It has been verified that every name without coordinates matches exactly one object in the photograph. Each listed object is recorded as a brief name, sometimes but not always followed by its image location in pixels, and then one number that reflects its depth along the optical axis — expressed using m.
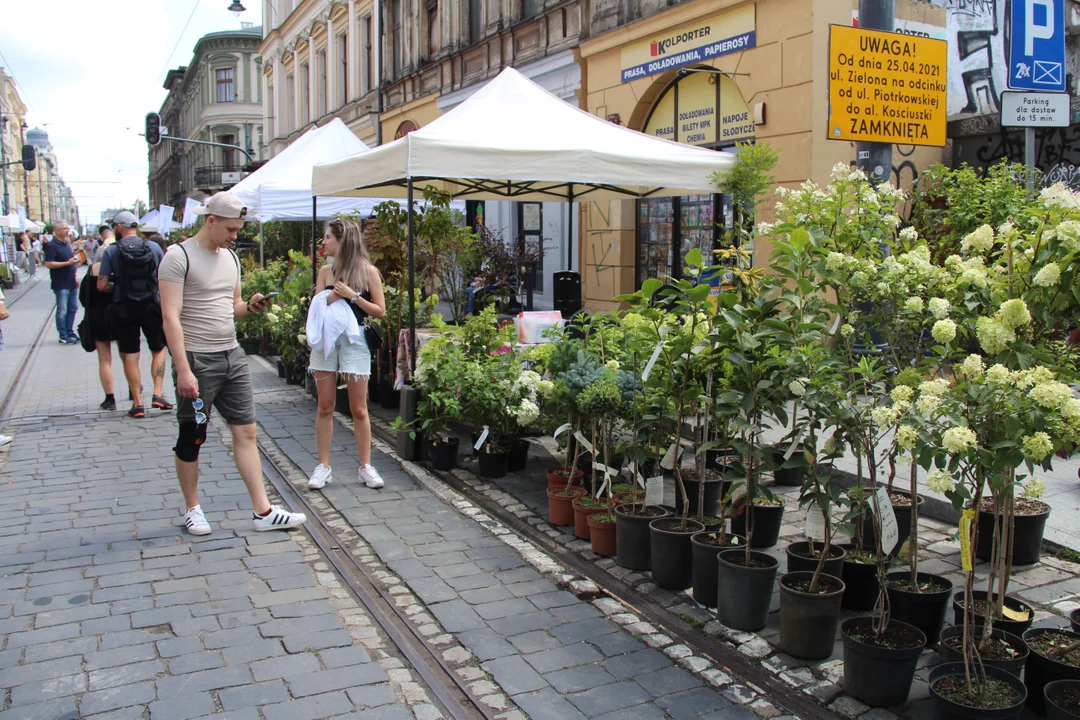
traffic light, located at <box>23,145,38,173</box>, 29.66
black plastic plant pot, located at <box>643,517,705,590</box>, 4.21
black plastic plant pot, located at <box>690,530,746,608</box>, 4.02
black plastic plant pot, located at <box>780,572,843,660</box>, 3.50
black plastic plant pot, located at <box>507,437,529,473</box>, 6.39
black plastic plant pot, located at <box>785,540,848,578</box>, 3.91
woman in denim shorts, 5.96
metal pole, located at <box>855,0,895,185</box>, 5.64
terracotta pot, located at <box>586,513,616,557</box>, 4.70
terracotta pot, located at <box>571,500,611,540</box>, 4.93
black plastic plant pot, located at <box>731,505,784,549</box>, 4.82
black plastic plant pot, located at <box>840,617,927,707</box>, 3.14
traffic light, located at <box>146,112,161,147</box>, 25.64
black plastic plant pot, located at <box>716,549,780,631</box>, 3.74
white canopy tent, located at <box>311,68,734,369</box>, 6.56
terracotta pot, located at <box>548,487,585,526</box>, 5.18
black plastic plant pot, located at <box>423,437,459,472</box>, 6.41
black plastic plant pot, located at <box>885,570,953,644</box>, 3.58
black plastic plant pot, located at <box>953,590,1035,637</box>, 3.29
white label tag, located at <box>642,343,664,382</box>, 4.24
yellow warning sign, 5.36
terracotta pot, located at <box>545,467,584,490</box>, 5.43
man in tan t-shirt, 4.79
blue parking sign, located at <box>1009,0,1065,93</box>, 5.64
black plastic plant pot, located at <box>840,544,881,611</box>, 4.00
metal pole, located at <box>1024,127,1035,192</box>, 5.85
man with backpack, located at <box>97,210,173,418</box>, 8.12
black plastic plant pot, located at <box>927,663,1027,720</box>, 2.80
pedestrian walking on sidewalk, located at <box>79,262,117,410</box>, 8.37
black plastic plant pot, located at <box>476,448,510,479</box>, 6.19
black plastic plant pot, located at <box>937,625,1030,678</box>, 3.06
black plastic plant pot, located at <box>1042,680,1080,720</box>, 2.83
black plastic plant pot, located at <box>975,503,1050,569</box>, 4.48
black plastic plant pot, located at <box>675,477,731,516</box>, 5.24
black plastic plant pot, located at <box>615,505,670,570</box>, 4.47
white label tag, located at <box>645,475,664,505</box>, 4.61
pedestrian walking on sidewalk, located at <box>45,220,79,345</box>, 14.42
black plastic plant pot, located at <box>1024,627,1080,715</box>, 2.97
